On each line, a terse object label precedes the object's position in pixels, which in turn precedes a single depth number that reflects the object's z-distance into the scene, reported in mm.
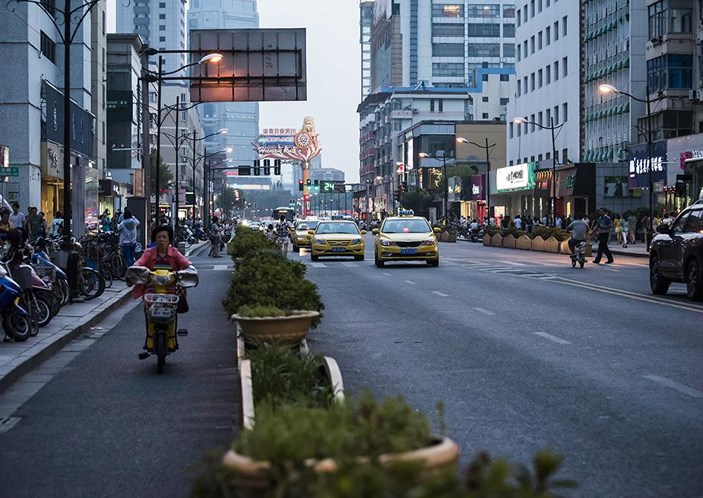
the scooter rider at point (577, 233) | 39906
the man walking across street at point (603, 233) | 42312
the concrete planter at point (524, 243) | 63966
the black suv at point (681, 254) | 23562
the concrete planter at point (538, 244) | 61253
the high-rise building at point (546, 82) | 94188
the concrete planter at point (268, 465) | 4207
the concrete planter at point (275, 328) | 11953
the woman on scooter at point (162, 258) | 14430
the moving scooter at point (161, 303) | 13938
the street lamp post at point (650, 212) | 56519
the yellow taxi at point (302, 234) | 69188
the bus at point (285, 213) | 173625
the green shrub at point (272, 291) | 14464
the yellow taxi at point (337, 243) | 47812
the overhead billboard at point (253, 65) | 48188
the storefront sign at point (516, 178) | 100750
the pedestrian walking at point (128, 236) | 32625
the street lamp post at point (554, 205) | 88300
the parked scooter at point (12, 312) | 16156
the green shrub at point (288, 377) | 7688
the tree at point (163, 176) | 129125
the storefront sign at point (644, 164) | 71000
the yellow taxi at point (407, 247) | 40656
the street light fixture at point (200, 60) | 42306
